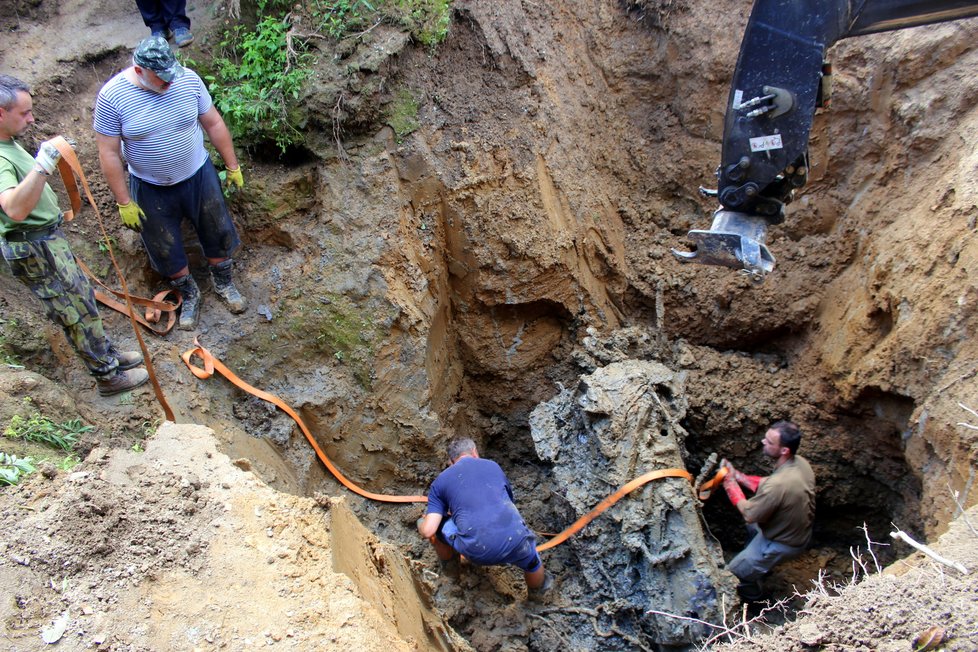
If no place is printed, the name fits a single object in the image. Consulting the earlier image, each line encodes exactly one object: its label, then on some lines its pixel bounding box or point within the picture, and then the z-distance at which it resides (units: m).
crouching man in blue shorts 3.92
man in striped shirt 3.65
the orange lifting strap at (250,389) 4.20
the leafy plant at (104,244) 4.40
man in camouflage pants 3.12
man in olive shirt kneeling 4.32
